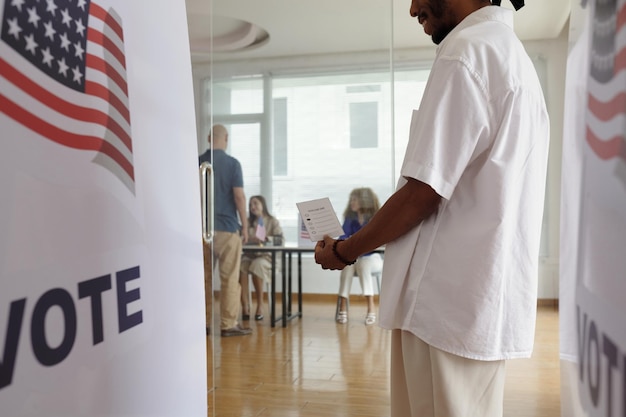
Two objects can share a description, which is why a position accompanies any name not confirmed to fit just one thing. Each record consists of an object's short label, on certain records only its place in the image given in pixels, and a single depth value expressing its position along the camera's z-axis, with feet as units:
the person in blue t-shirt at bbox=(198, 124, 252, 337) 16.51
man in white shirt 3.86
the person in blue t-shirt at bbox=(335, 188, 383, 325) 18.81
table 18.94
